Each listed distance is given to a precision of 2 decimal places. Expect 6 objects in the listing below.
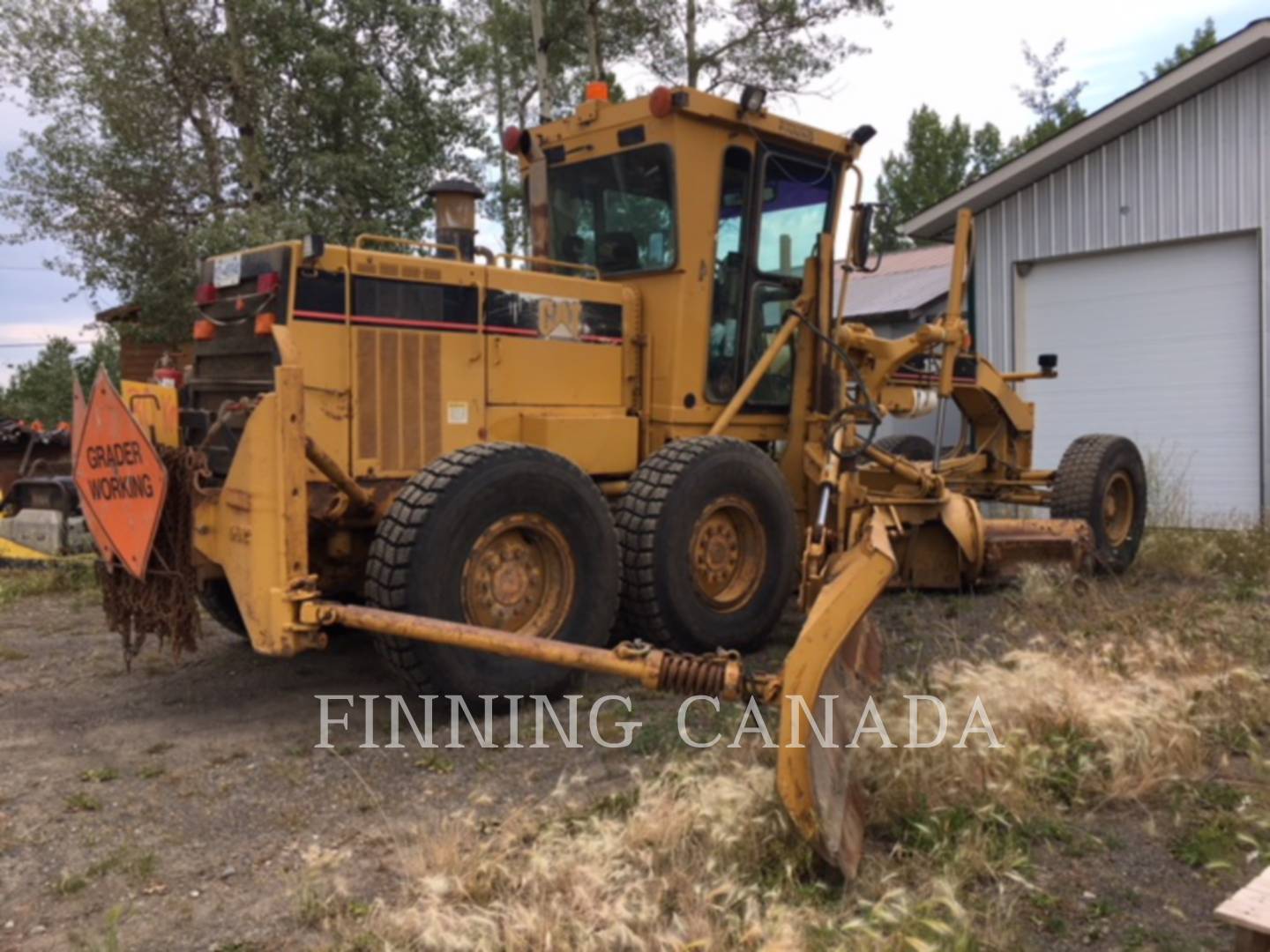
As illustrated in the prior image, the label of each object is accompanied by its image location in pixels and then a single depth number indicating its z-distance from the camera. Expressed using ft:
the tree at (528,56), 58.08
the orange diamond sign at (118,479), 15.40
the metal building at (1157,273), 36.70
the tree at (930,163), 133.18
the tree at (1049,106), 118.21
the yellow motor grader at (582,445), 14.34
